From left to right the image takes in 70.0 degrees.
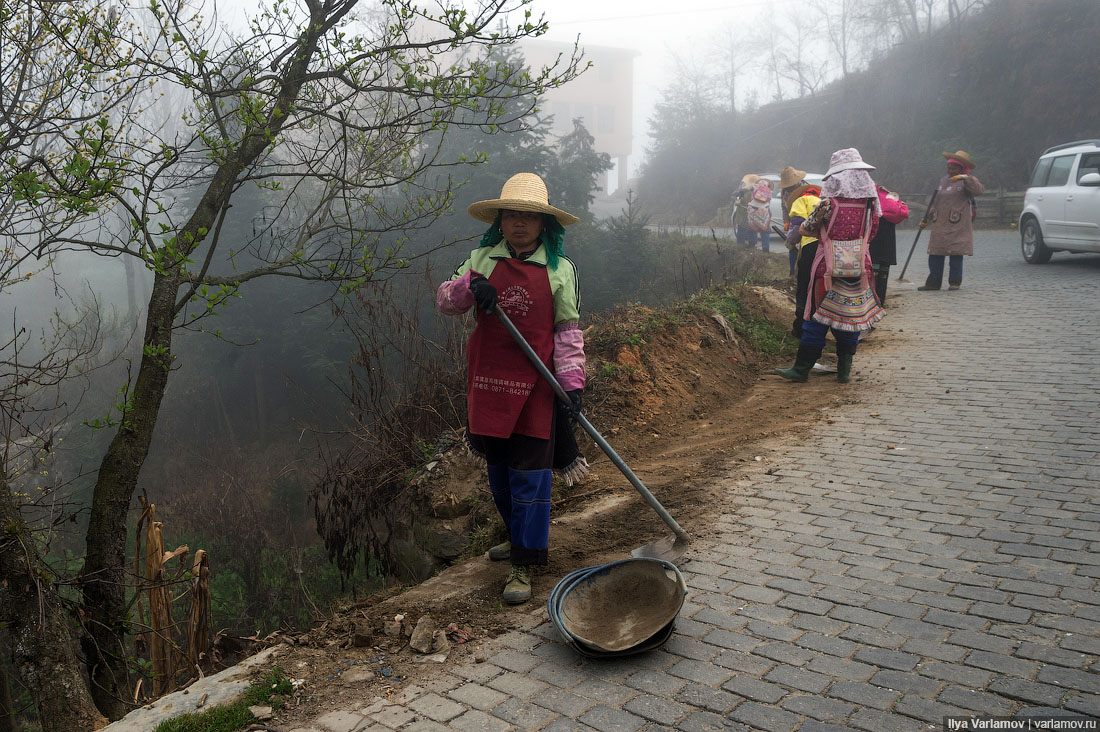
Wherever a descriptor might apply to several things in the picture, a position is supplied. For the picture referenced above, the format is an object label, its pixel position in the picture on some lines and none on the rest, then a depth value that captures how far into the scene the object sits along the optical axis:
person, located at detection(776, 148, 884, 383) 7.13
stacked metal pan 3.23
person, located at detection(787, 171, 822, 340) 8.34
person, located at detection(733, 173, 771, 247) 19.89
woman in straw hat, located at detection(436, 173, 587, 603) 3.90
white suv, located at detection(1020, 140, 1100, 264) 12.39
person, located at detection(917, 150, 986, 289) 11.06
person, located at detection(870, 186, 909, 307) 8.49
